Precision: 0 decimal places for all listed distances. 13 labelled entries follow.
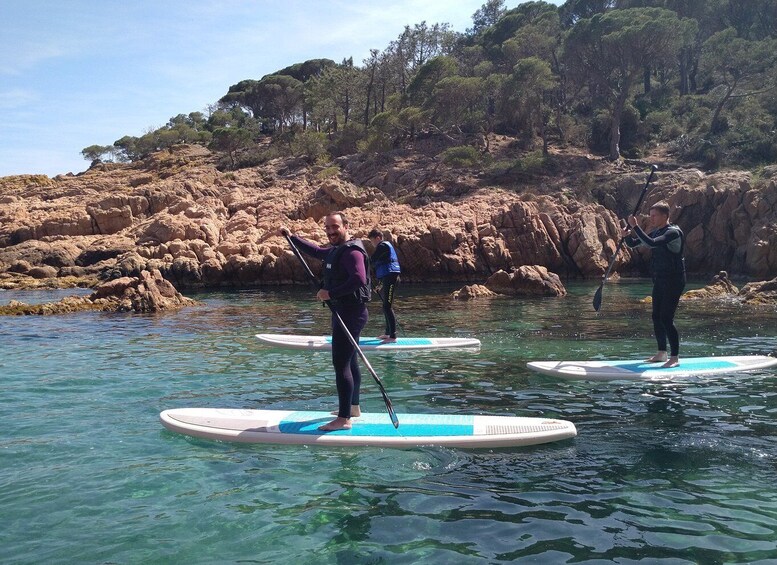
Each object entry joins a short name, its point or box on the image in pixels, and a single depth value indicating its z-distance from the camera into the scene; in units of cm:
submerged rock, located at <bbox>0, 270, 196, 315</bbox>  2038
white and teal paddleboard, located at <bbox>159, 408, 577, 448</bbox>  643
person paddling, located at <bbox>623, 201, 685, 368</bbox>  946
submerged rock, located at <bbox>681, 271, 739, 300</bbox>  2197
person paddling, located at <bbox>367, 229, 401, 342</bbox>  1255
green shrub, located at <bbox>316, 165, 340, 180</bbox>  4694
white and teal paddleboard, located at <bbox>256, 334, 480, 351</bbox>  1234
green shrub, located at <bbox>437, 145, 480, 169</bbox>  4509
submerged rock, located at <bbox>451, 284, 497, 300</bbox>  2366
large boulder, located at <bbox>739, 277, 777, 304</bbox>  1922
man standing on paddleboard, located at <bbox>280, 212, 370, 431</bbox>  661
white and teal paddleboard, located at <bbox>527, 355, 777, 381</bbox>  941
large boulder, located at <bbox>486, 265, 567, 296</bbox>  2434
